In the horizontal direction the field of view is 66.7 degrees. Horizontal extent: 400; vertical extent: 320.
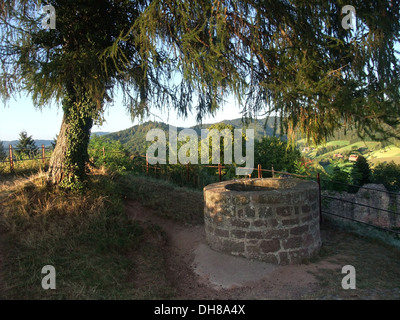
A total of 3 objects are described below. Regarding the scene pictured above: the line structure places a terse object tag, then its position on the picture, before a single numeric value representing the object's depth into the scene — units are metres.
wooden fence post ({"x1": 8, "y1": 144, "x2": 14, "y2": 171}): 11.40
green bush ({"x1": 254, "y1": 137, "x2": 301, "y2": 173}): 18.17
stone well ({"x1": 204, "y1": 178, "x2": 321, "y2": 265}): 5.66
